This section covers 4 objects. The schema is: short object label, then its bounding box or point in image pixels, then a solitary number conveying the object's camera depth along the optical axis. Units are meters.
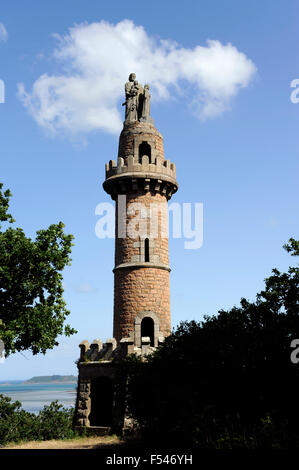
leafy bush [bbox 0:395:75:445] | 32.34
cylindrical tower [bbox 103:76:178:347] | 25.25
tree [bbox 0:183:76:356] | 21.11
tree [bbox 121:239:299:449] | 15.31
